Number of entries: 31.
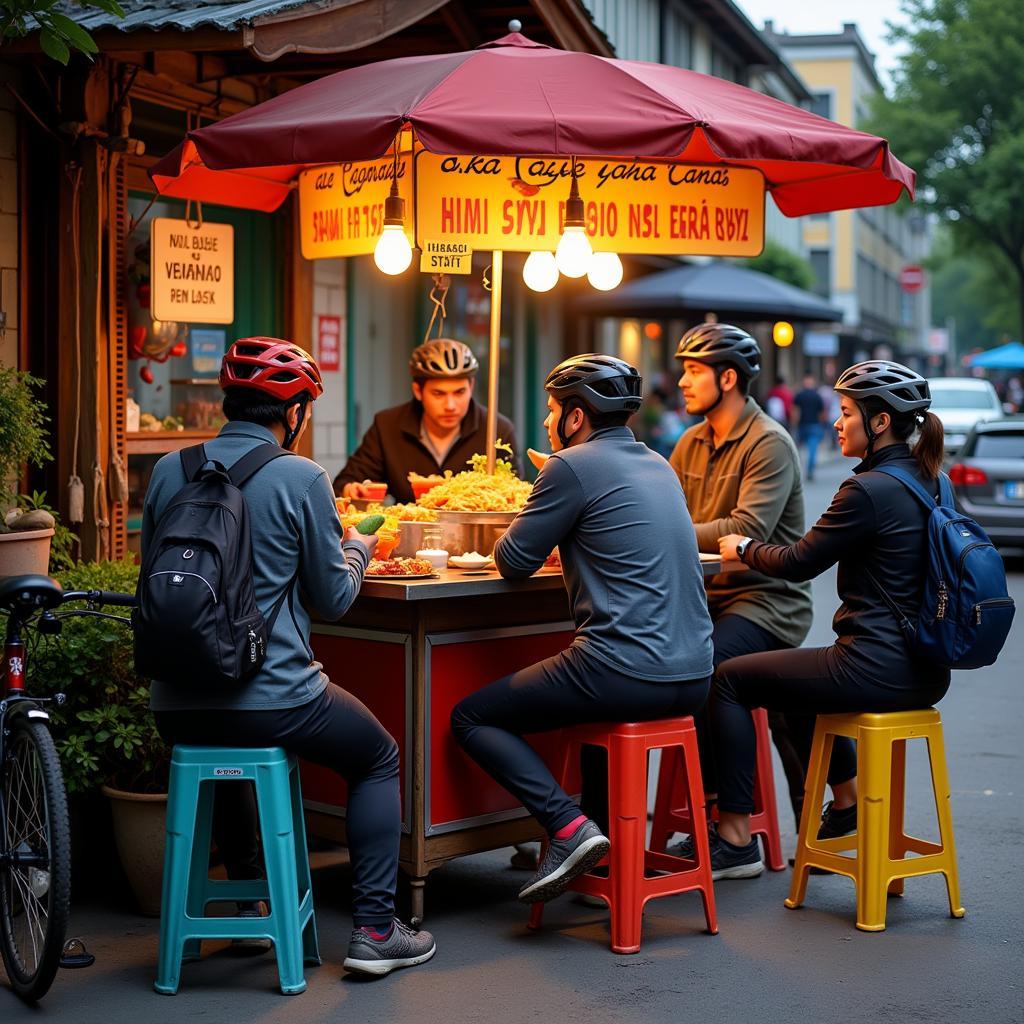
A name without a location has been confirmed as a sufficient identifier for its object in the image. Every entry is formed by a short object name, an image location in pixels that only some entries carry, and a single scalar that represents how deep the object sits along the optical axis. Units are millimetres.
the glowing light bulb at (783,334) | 11970
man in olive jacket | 6477
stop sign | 48344
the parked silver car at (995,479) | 16828
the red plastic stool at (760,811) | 6434
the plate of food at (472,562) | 5906
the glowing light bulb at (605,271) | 7152
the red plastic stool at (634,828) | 5395
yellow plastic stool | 5652
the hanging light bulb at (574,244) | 6301
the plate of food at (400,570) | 5682
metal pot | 6207
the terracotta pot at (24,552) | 6465
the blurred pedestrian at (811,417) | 31734
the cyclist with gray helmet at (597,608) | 5383
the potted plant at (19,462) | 6457
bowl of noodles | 6215
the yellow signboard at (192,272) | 8594
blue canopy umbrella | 44500
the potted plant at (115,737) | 5703
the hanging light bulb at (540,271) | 7340
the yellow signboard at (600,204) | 6719
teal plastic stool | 4891
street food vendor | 7840
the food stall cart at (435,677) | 5633
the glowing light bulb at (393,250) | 6488
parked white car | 27734
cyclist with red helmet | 4859
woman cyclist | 5605
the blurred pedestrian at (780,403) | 33562
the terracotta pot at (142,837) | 5703
